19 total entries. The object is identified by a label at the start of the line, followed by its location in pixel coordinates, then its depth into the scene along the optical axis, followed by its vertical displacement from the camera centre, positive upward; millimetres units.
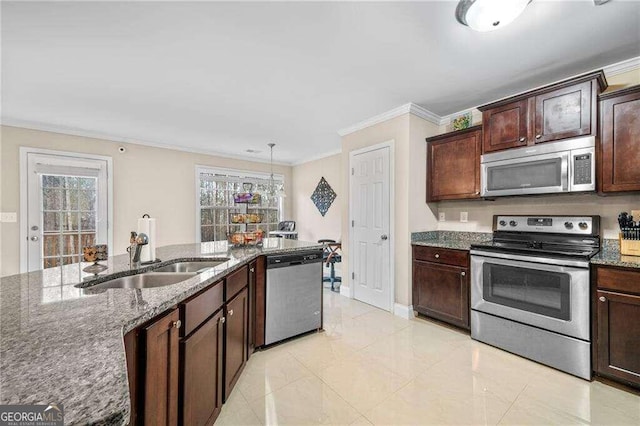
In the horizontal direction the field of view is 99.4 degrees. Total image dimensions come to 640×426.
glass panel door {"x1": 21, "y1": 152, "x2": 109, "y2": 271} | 3613 +109
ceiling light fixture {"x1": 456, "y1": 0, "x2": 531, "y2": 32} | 1474 +1135
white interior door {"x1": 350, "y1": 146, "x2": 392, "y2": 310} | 3312 -179
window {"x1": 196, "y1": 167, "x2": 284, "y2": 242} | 5246 +347
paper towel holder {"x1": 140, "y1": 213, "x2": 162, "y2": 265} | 1721 -306
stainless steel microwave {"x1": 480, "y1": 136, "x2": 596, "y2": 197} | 2156 +382
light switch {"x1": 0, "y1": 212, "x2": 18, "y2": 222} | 3431 -22
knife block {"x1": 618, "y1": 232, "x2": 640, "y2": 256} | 1990 -266
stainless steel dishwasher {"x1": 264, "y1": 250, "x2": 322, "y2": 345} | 2346 -739
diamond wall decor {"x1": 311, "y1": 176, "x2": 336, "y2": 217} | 5544 +365
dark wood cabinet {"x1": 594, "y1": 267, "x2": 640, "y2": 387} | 1772 -766
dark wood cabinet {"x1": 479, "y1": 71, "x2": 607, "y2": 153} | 2129 +851
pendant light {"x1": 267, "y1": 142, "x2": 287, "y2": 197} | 4823 +510
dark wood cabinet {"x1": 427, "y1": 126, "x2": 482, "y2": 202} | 2873 +538
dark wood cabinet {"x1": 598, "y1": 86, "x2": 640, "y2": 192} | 1972 +532
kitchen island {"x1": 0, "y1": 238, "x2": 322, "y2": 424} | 486 -327
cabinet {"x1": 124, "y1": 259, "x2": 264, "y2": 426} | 930 -638
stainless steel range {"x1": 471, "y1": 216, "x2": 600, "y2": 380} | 1991 -634
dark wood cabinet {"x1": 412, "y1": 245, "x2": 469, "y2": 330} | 2666 -746
